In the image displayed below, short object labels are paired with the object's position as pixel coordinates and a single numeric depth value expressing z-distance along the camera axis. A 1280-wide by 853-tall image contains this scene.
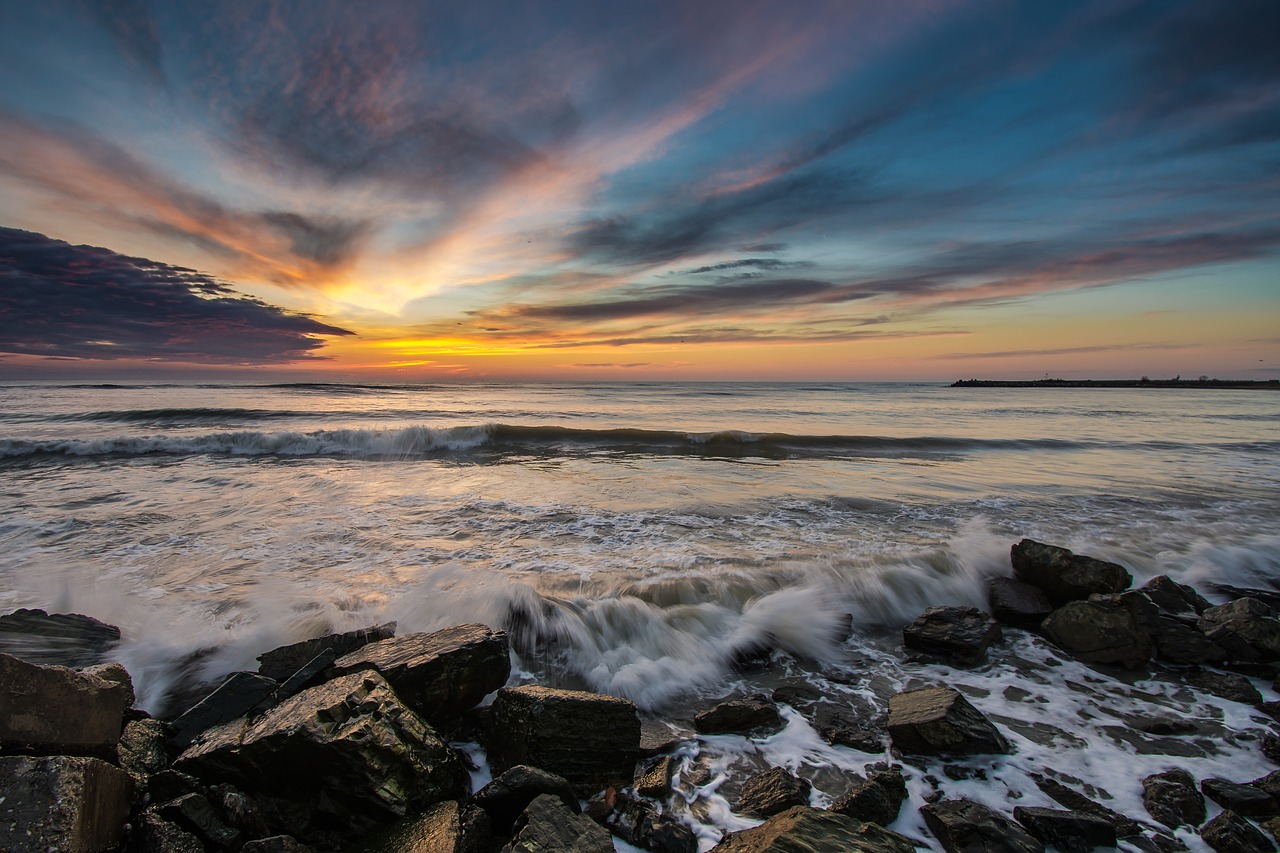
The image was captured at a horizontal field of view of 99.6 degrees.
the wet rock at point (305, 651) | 4.15
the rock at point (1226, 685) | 4.27
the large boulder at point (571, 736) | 3.26
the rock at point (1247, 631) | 4.75
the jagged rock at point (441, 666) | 3.59
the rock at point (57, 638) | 4.55
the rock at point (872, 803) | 2.93
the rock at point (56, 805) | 2.17
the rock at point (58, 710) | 2.65
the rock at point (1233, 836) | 2.73
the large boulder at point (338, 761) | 2.75
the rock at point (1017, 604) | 5.56
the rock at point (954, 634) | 4.89
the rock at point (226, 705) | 3.36
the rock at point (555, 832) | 2.43
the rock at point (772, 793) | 3.06
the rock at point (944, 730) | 3.49
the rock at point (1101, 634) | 4.77
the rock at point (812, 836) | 2.35
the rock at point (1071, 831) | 2.77
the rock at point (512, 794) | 2.81
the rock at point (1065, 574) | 5.70
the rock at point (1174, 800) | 2.98
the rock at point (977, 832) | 2.66
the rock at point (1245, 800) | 2.98
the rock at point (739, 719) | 3.82
